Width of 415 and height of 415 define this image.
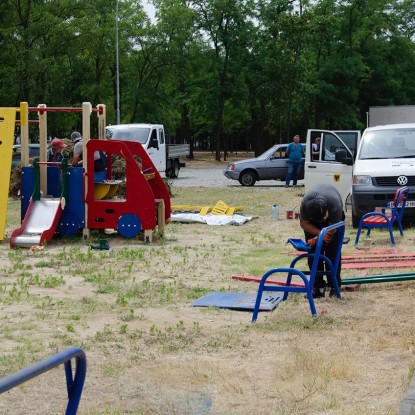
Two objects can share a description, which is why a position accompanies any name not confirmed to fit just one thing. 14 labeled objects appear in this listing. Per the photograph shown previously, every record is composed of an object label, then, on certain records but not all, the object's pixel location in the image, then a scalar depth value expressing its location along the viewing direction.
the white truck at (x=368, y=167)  16.78
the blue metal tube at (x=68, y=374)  3.38
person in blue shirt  30.36
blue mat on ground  9.13
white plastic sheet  18.45
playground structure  14.84
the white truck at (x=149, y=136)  32.12
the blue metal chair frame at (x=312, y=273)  8.45
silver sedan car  32.56
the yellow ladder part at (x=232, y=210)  19.97
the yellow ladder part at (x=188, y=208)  20.78
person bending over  9.12
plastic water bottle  19.28
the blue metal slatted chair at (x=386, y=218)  14.32
